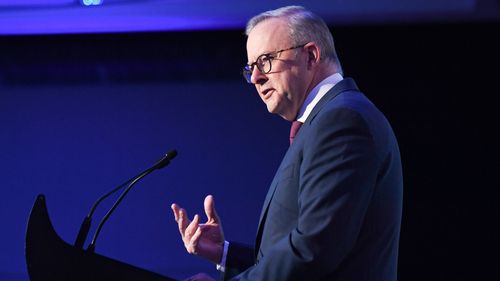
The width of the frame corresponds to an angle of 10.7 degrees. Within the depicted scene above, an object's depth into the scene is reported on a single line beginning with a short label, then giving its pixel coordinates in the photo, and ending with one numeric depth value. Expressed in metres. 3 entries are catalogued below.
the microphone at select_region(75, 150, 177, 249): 5.89
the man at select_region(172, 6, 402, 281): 5.66
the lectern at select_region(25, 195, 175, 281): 5.73
